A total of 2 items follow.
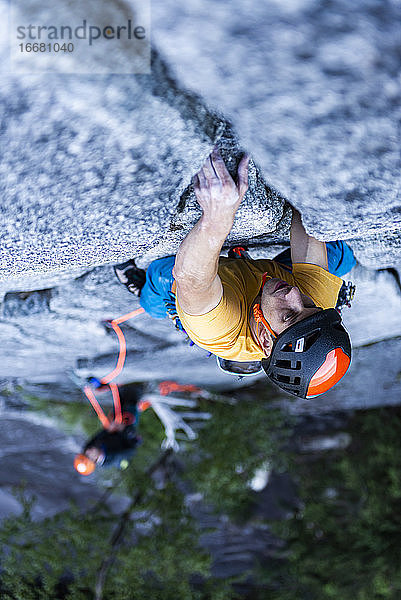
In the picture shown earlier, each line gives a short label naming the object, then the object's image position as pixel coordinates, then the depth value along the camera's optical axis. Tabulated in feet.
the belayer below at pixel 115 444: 10.24
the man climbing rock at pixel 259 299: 3.94
